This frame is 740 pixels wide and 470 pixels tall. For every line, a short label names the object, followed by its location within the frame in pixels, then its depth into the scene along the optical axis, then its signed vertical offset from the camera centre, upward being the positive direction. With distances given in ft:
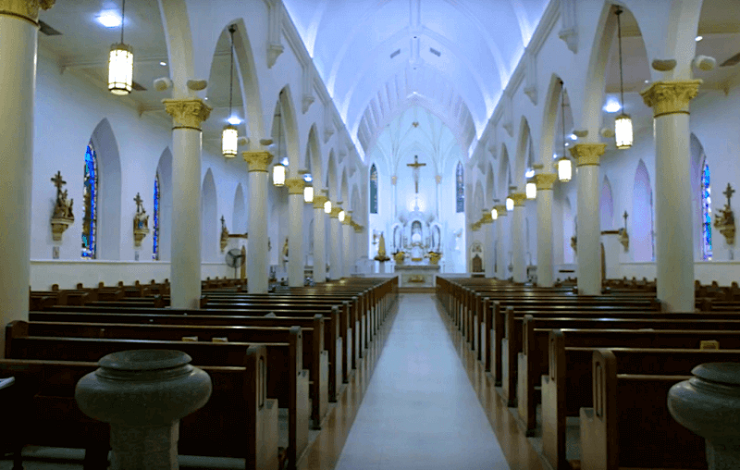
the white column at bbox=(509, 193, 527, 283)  58.08 +2.65
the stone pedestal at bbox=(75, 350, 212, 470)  5.72 -1.51
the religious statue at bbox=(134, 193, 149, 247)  52.06 +3.95
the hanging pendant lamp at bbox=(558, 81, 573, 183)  41.92 +7.32
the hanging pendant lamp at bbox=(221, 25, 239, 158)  32.63 +7.42
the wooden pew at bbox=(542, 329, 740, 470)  12.27 -2.48
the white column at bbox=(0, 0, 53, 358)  14.01 +2.98
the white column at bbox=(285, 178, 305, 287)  50.44 +2.66
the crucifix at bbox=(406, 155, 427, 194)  125.33 +20.84
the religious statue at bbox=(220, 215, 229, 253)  76.02 +3.92
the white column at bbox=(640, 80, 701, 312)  24.27 +3.21
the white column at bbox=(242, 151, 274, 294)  38.99 +2.92
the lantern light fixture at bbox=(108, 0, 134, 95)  20.57 +7.64
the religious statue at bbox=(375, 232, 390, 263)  93.50 +1.57
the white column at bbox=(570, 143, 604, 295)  35.37 +2.74
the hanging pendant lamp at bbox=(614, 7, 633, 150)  29.66 +7.24
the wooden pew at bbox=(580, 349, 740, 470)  9.09 -3.00
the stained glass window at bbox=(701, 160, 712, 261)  53.47 +4.78
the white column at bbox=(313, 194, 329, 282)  62.39 +2.60
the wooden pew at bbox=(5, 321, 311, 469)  12.62 -2.29
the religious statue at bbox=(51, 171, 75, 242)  39.68 +3.74
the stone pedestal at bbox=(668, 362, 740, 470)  5.06 -1.47
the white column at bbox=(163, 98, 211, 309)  26.43 +3.18
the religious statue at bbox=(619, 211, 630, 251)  68.80 +3.16
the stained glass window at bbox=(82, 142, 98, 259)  47.91 +5.33
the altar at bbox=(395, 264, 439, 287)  90.09 -2.34
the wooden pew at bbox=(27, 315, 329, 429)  15.30 -2.11
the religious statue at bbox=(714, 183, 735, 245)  45.37 +3.31
